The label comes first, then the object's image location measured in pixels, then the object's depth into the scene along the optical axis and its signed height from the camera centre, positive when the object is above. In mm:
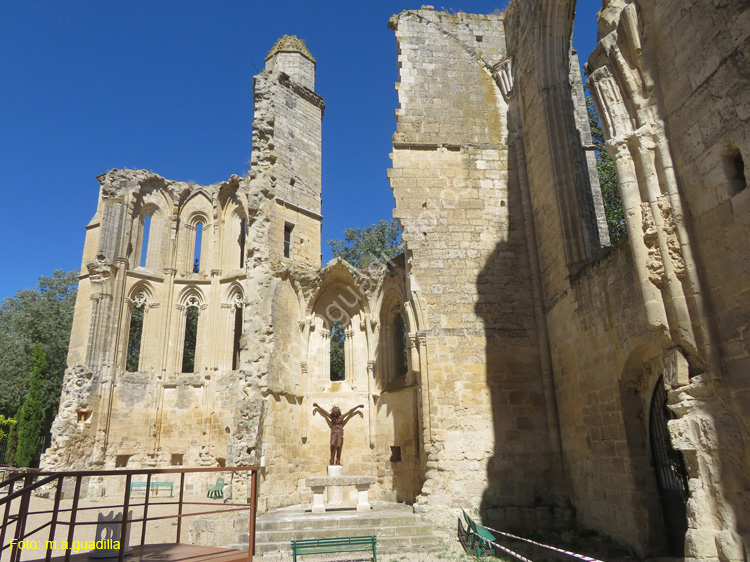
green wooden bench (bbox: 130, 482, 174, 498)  15030 -945
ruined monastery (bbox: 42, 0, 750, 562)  4348 +2319
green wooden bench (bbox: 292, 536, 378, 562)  6914 -1244
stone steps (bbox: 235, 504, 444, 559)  7922 -1253
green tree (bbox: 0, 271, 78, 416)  22156 +4682
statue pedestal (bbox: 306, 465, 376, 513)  9672 -729
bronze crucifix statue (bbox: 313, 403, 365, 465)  12062 +371
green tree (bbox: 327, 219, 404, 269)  24781 +9349
